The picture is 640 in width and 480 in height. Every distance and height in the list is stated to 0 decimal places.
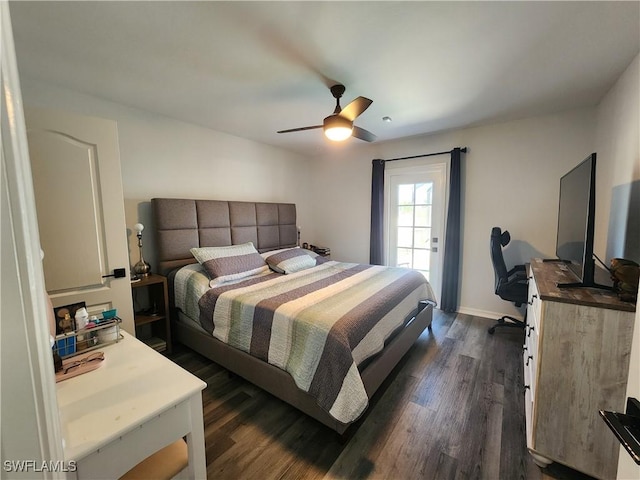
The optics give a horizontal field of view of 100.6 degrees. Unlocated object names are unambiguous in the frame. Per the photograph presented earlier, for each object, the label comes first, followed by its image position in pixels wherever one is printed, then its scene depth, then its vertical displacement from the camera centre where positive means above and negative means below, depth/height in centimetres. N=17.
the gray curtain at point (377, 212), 411 +5
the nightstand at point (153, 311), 254 -93
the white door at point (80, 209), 169 +7
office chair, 286 -73
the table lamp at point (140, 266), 263 -47
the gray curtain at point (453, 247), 349 -44
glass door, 375 -5
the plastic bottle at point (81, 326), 127 -51
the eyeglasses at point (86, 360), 109 -60
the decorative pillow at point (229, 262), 263 -47
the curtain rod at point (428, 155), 345 +84
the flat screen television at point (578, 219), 147 -4
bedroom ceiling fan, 205 +79
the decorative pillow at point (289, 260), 306 -52
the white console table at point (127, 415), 79 -64
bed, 165 -72
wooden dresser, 128 -83
